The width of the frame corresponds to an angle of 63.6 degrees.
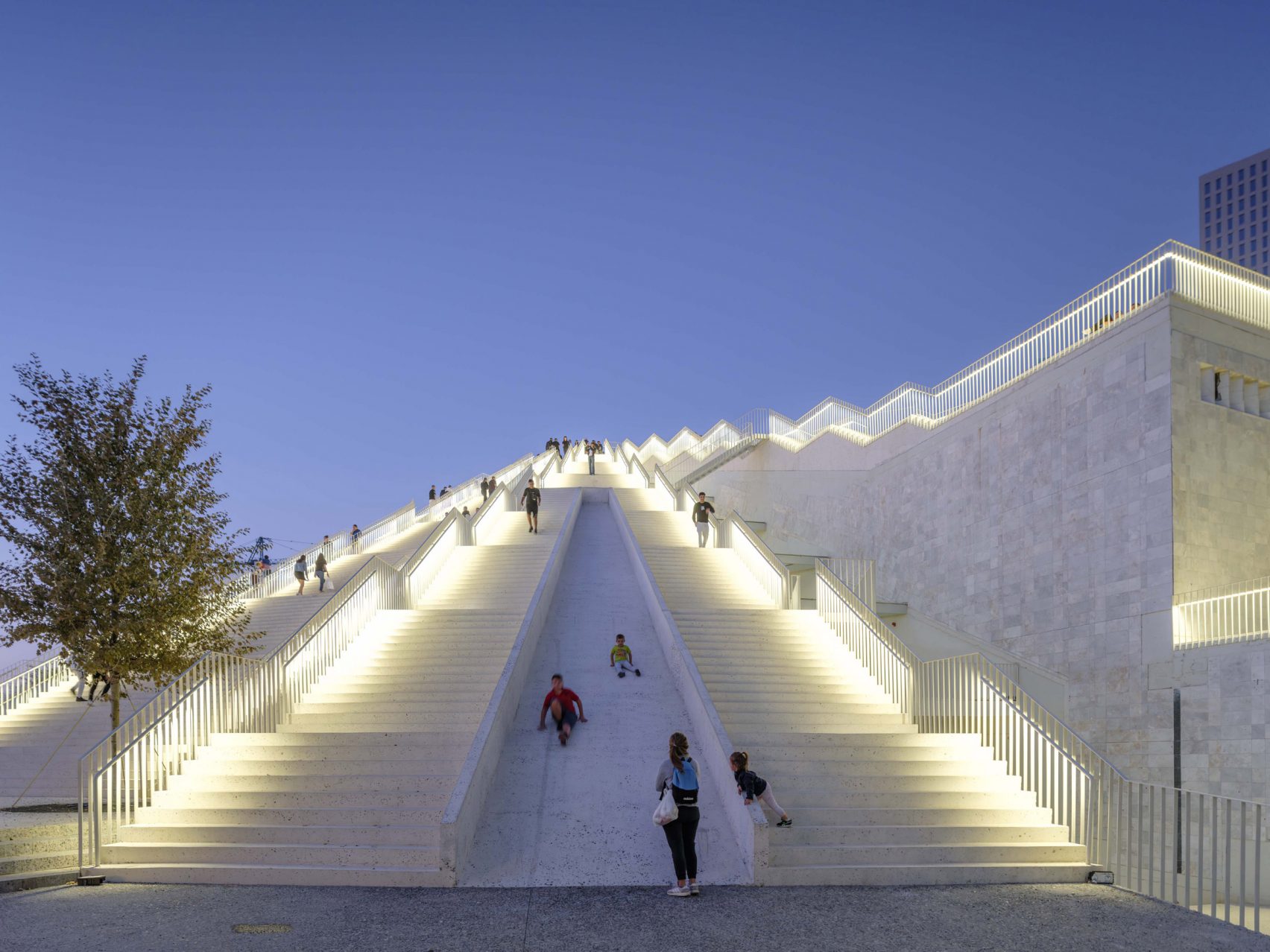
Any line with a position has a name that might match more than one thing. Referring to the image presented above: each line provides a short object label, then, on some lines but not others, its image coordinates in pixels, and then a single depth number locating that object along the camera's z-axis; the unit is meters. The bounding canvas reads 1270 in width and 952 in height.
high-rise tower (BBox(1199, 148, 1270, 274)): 100.50
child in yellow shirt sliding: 15.36
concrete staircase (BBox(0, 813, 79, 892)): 9.41
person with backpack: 9.23
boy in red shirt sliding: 13.12
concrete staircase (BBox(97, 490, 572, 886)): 9.76
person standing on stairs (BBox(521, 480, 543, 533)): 26.27
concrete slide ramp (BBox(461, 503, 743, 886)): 10.05
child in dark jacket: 10.01
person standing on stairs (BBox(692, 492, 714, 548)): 24.28
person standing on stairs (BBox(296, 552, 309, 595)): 27.25
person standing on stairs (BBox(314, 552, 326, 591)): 26.98
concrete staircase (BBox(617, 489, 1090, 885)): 10.06
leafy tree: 12.54
